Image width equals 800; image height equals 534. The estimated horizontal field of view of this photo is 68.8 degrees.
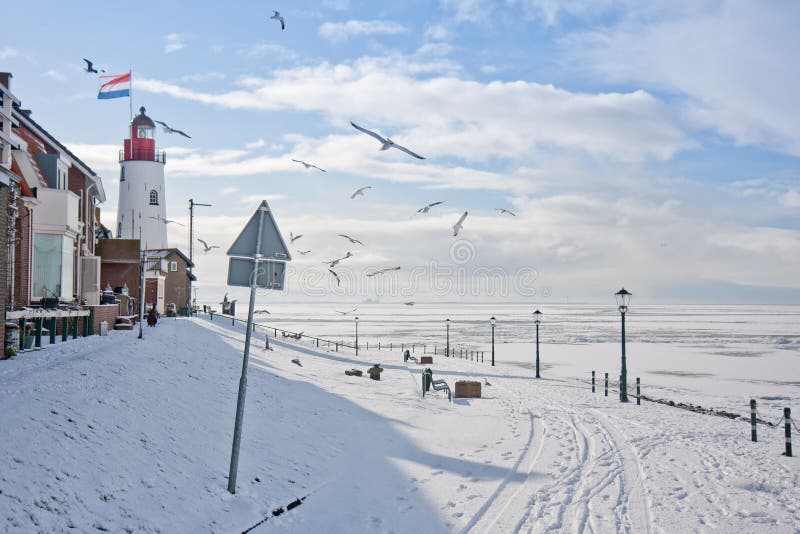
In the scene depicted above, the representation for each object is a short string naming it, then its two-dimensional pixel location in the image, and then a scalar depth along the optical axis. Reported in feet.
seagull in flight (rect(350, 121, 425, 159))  58.18
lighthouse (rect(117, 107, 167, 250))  169.68
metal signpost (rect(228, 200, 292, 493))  30.68
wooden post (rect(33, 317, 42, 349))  56.54
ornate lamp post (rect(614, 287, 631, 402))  75.57
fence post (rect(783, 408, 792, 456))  44.90
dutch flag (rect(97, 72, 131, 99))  122.42
